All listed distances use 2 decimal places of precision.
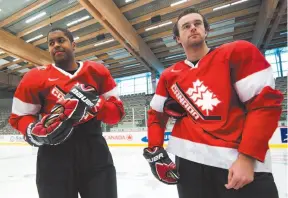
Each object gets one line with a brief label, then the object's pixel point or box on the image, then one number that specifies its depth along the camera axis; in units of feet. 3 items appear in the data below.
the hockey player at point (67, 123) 3.29
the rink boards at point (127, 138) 18.65
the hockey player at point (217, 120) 2.51
